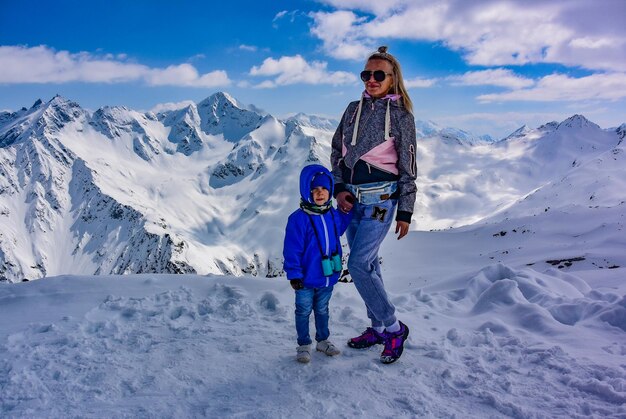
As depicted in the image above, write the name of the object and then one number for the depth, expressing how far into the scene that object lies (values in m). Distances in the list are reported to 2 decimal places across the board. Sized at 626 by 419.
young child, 5.28
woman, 5.38
